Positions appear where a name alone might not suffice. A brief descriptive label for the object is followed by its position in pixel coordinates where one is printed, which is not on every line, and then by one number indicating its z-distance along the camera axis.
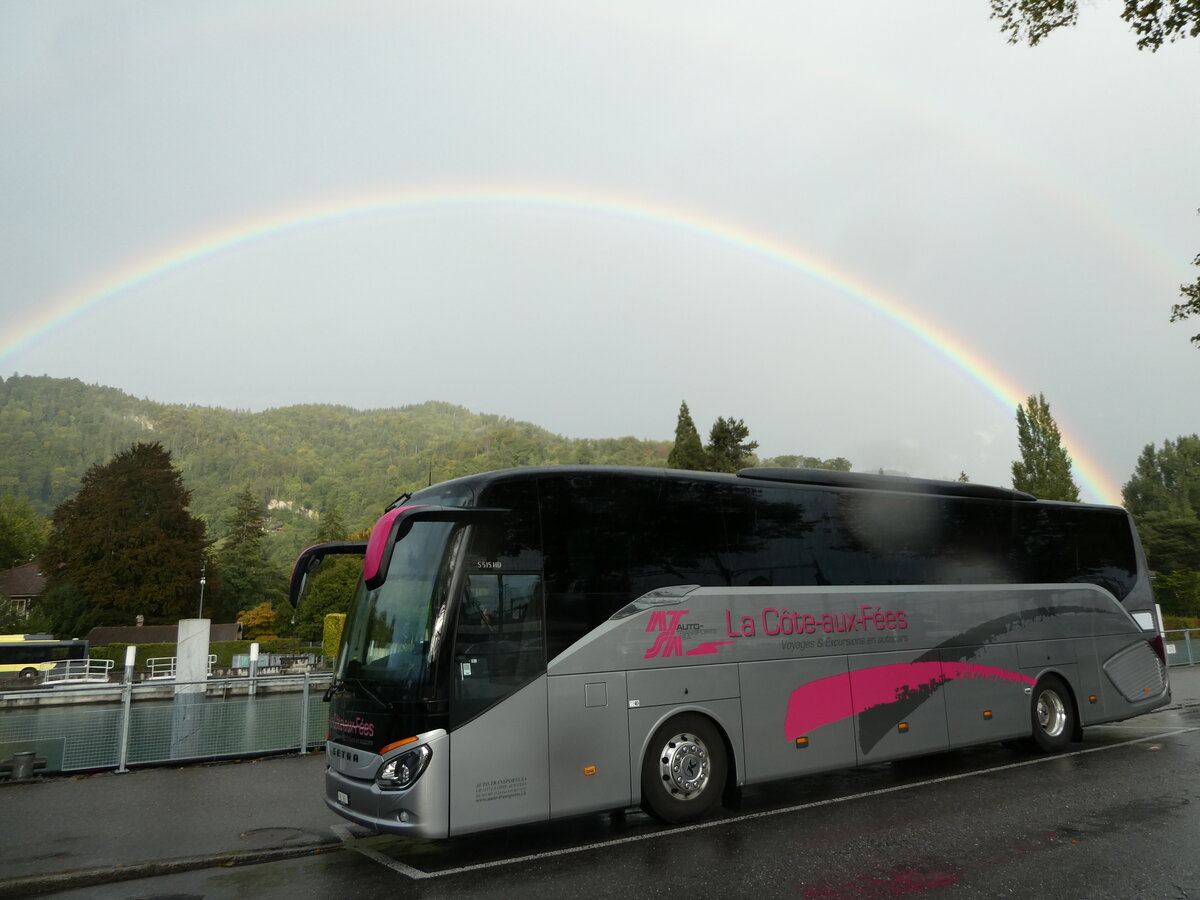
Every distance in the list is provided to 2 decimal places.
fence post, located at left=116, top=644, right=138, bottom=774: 11.74
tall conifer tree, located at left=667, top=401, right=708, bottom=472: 59.94
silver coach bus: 6.96
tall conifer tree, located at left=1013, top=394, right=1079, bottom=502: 73.81
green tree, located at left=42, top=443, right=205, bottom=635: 64.31
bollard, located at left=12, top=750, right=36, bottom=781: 11.01
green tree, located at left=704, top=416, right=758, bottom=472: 61.03
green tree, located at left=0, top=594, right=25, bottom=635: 65.19
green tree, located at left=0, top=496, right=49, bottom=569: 104.25
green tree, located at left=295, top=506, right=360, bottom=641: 76.88
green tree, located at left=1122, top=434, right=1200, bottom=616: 67.69
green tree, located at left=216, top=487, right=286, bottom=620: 94.81
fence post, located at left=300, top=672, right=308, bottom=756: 13.08
